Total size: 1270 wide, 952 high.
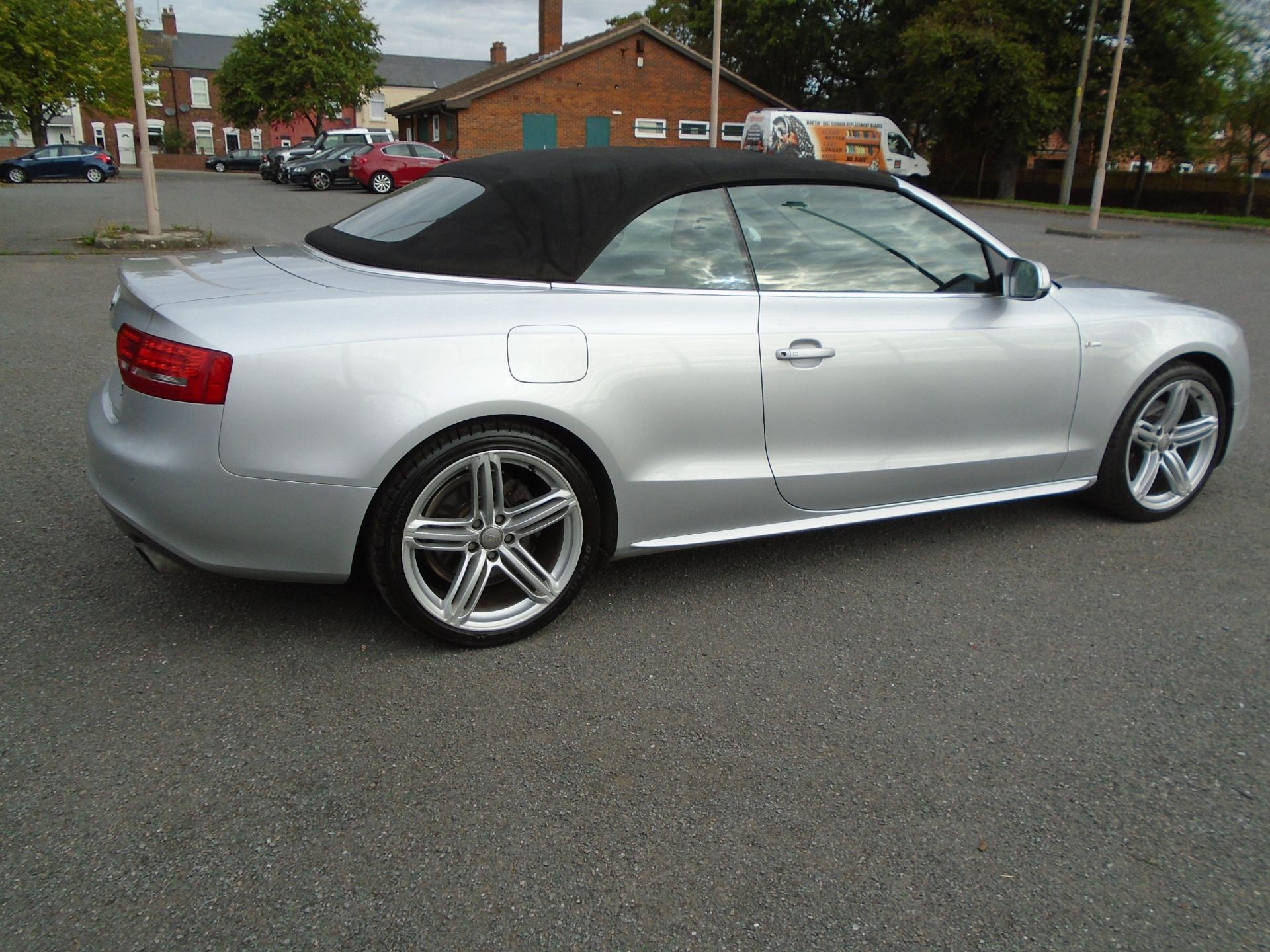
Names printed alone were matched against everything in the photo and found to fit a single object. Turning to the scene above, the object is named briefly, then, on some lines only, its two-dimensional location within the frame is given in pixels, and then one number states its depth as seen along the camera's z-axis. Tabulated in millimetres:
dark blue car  36281
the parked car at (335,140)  33938
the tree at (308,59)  46719
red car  27016
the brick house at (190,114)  72812
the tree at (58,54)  37938
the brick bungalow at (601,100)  39688
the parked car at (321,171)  30141
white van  31531
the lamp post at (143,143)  11305
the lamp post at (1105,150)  19005
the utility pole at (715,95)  21281
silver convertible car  2805
